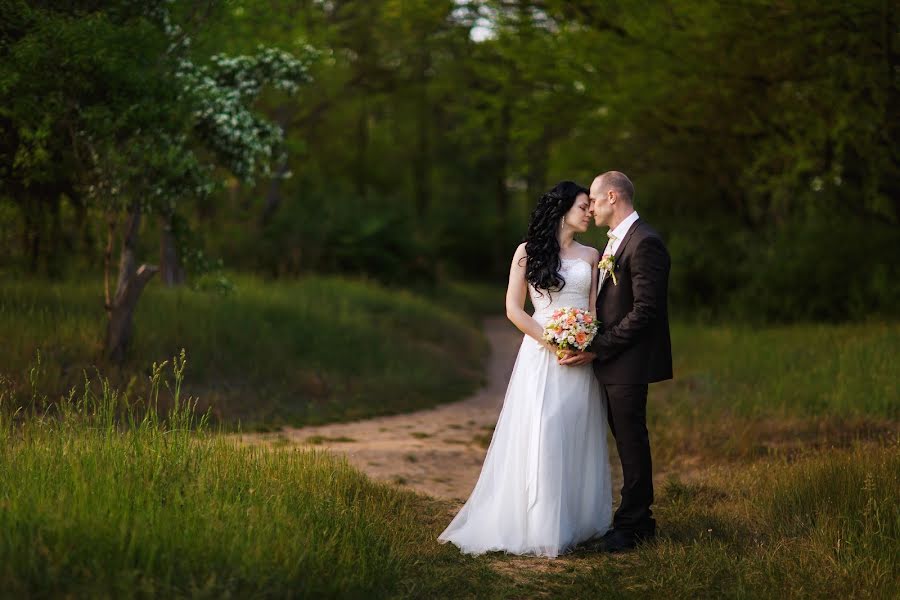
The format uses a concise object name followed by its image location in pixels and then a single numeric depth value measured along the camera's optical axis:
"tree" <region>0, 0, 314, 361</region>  9.88
